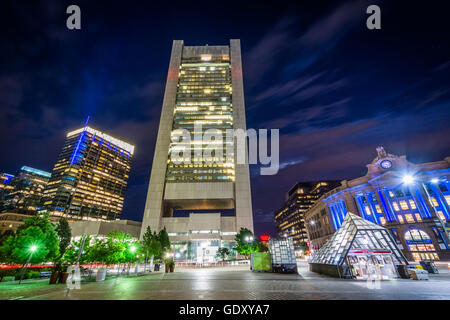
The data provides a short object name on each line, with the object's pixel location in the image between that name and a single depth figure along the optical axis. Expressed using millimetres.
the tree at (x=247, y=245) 45188
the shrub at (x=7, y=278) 18562
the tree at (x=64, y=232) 49344
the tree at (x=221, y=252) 58562
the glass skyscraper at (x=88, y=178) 131750
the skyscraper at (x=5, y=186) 139250
